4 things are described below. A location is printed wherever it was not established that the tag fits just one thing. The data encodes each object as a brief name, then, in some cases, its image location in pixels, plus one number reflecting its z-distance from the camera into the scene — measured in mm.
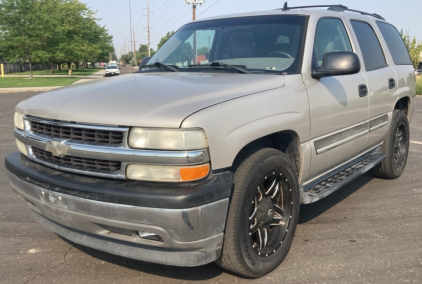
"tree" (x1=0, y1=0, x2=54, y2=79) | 33688
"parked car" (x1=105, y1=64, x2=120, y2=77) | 47100
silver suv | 2375
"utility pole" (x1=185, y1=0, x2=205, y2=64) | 36656
